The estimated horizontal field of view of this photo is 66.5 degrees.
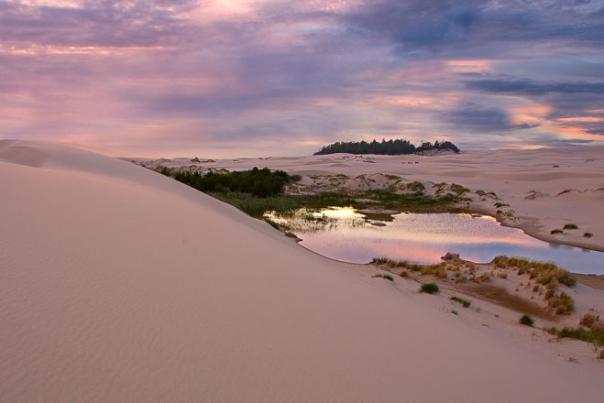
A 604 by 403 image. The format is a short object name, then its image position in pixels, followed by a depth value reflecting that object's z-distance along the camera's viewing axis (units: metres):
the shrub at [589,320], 8.19
